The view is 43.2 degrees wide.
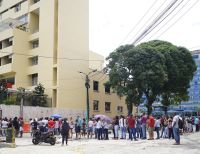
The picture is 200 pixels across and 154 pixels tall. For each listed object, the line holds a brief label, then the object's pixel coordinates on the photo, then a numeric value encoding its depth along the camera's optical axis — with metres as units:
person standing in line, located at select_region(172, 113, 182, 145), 12.71
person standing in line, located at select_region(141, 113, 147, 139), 16.64
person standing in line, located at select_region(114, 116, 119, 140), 17.44
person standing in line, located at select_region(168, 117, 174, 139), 16.33
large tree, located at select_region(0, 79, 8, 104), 15.59
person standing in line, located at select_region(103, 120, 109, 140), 17.38
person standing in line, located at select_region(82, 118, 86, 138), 19.23
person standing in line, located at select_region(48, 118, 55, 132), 18.48
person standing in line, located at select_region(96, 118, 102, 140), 17.40
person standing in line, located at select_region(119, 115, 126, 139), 17.24
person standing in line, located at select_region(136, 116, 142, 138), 16.84
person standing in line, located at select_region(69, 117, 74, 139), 18.70
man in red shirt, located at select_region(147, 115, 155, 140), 16.02
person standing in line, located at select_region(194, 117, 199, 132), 24.13
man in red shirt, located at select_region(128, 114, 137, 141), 16.06
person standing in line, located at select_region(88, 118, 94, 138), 19.17
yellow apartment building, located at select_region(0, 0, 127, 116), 30.33
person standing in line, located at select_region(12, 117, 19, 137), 18.52
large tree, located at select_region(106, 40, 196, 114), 28.14
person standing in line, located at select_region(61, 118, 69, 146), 14.09
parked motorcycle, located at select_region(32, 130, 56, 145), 14.77
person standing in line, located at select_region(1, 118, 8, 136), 19.03
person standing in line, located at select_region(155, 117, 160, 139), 17.46
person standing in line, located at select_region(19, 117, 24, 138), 19.88
